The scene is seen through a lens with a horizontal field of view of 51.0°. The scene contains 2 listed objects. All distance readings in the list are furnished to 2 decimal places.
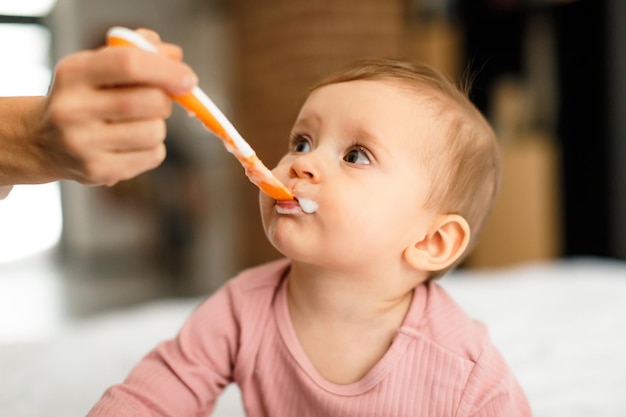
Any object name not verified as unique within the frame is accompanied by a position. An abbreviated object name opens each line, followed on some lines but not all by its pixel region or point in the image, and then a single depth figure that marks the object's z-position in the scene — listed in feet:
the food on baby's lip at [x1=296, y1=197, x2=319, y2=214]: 2.48
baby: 2.55
